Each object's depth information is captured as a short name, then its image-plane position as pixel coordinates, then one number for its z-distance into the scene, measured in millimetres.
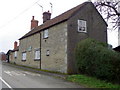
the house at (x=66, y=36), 12180
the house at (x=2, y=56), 32654
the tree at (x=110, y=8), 8889
